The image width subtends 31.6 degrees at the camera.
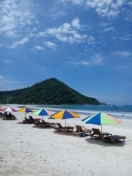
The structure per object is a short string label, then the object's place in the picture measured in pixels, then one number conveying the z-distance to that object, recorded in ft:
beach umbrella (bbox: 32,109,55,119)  57.21
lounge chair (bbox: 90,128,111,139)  41.75
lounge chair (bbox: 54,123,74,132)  51.33
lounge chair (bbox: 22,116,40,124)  69.82
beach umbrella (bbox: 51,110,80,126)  48.87
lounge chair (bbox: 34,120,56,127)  59.94
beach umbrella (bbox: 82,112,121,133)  39.10
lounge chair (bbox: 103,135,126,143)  38.90
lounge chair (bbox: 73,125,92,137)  45.67
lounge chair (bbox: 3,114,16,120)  84.43
